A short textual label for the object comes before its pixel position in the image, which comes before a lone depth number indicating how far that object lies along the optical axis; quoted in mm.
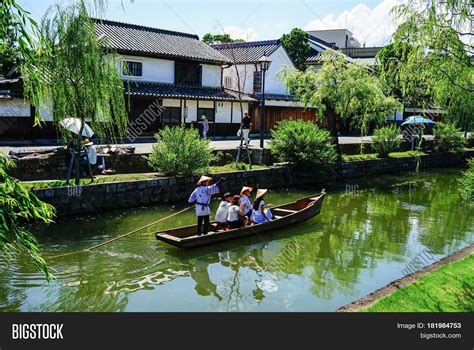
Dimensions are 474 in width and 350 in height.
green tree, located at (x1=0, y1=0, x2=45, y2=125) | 4609
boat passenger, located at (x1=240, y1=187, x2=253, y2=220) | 12789
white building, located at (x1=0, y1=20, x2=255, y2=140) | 26359
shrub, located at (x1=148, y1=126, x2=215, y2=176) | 17359
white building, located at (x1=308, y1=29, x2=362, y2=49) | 55094
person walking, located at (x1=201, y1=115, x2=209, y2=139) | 26589
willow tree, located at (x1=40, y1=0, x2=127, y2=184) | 13820
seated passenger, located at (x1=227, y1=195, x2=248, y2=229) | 12680
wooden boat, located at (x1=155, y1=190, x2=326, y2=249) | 11461
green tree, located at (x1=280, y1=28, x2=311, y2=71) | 41875
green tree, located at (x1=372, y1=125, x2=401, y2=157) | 27812
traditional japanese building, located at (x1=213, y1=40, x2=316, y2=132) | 34250
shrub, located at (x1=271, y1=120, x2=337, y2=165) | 21422
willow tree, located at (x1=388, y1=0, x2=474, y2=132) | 9875
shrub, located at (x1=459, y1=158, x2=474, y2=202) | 10695
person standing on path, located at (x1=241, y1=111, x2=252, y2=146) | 21031
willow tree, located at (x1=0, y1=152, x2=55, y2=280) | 4551
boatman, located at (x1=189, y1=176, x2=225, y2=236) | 11789
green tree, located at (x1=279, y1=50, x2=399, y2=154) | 23703
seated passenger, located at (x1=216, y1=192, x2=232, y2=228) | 12719
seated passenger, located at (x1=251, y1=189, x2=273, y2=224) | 13339
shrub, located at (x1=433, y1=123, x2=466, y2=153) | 31500
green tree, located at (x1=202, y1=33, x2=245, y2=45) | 50472
